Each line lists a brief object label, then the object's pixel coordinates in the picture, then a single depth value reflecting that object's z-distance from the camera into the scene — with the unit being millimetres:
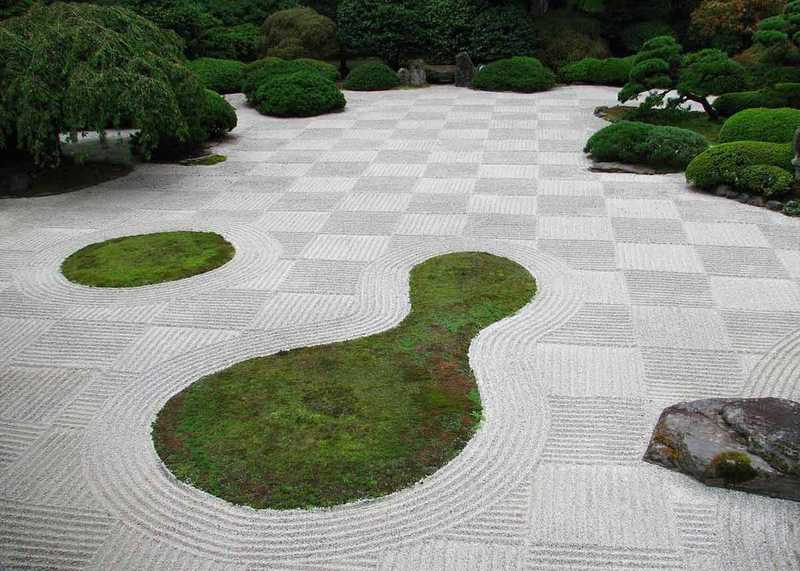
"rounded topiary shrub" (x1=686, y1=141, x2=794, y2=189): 12211
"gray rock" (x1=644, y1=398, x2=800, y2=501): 5395
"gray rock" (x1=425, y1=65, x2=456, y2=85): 24203
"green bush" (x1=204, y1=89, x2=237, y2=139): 16281
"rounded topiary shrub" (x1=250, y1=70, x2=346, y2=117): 19406
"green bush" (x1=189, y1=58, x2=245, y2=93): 22203
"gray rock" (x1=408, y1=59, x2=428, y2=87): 23953
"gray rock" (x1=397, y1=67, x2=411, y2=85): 24141
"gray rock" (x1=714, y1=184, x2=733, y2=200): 12273
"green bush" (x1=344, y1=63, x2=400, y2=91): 23281
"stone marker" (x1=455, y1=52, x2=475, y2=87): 23375
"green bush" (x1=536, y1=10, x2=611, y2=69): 24203
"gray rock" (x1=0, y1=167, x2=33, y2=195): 13539
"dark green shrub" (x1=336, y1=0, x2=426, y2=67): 24422
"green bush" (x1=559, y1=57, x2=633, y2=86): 22531
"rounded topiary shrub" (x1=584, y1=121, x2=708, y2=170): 13719
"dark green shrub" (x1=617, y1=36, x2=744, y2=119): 16625
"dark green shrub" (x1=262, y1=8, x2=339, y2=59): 24656
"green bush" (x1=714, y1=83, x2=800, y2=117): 16547
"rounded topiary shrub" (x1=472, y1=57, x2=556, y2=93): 22031
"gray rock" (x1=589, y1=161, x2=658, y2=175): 13758
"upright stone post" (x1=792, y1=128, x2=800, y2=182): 11550
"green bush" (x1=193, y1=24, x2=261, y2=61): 24797
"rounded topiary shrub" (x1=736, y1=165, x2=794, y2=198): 11688
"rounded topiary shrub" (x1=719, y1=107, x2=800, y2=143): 13641
